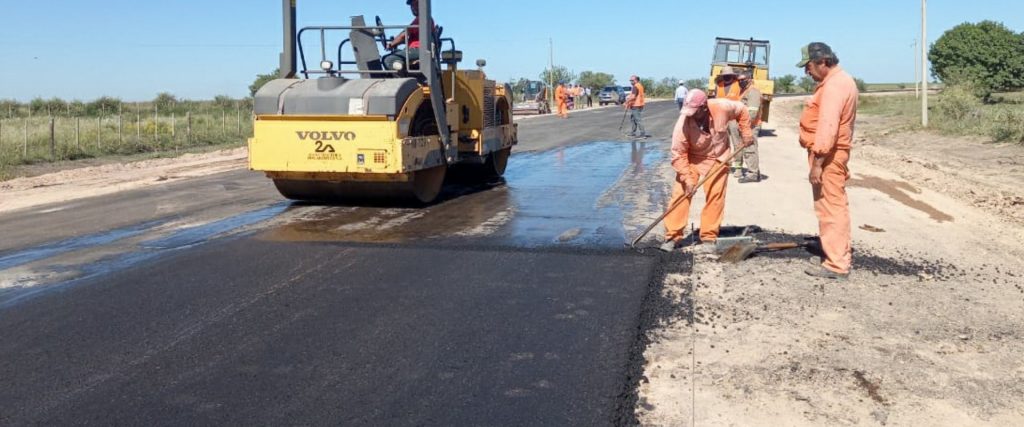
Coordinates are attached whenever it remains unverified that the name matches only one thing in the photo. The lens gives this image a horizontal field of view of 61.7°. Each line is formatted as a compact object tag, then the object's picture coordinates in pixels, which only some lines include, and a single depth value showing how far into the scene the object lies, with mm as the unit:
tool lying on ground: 6664
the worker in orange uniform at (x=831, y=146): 5949
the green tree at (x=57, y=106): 46556
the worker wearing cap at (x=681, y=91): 17088
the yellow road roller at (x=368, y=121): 8820
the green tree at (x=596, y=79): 98125
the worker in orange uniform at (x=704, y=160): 7082
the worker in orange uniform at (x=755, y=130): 11914
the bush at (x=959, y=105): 25123
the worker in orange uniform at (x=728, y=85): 10164
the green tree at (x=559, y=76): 79606
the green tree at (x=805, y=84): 97638
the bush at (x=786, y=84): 98875
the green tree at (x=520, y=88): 53309
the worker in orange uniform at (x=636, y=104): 21281
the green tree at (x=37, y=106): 45469
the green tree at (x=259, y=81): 40488
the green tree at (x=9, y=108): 43538
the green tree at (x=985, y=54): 57438
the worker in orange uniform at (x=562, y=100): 34750
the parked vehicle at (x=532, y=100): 43594
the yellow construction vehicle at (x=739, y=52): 24342
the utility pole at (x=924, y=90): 23284
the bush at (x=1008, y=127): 18125
